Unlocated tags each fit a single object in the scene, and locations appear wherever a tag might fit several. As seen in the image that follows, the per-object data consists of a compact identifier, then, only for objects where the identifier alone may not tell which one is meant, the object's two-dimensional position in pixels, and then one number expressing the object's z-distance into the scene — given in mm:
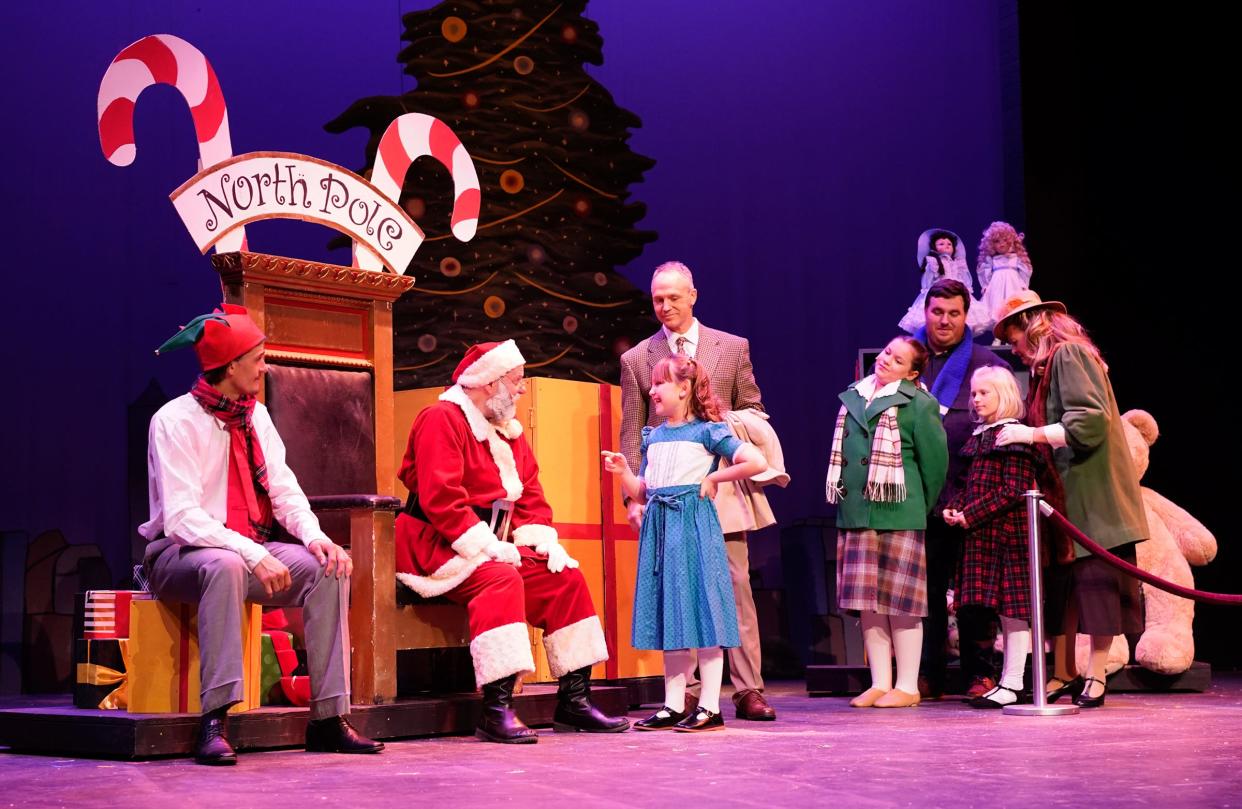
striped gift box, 4258
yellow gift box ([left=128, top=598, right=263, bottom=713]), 3980
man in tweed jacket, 5078
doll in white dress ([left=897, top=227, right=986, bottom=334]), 7031
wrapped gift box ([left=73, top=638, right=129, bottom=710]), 4301
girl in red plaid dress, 5148
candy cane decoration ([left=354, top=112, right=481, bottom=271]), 5535
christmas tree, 6984
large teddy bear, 5879
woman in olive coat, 5035
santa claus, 4281
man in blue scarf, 5578
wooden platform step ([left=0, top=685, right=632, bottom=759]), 3818
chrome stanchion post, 4688
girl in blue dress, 4363
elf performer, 3777
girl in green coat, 5223
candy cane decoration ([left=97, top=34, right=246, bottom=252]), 5145
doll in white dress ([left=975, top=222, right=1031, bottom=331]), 6797
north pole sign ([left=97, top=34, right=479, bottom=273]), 4660
